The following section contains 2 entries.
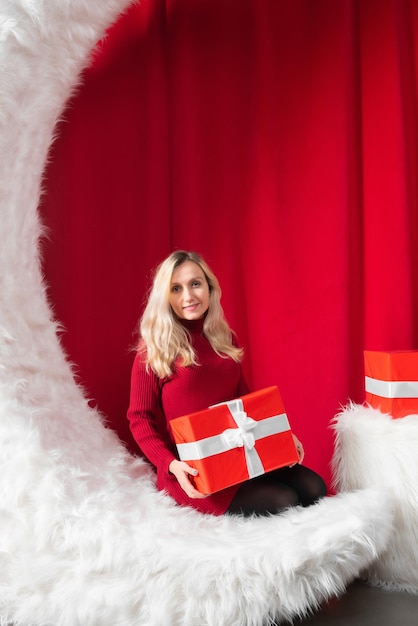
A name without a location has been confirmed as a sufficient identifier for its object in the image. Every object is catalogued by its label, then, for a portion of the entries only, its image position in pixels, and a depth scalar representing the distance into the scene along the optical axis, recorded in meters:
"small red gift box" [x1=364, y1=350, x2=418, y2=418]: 1.51
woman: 1.48
